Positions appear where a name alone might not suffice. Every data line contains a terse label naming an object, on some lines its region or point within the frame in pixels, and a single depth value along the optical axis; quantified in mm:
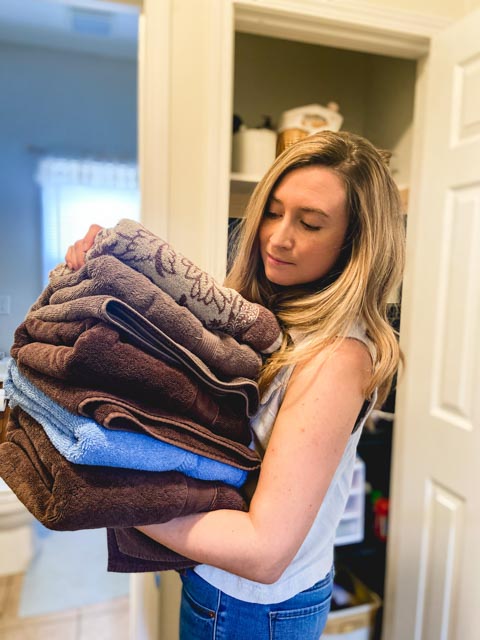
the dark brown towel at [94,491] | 417
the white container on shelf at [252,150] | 1014
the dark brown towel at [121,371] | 411
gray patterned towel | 441
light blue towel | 414
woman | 475
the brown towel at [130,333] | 421
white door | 968
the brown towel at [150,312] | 426
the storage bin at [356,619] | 1305
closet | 966
